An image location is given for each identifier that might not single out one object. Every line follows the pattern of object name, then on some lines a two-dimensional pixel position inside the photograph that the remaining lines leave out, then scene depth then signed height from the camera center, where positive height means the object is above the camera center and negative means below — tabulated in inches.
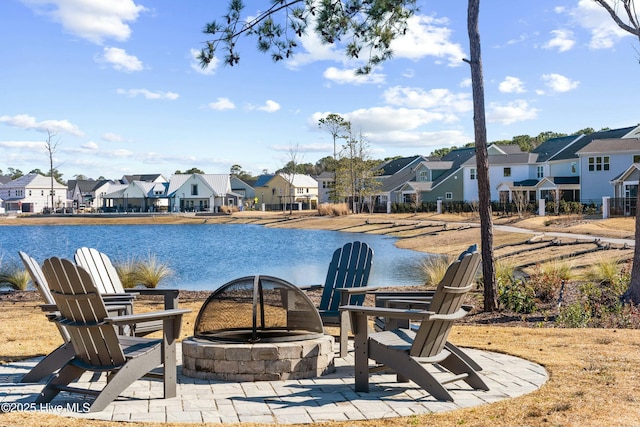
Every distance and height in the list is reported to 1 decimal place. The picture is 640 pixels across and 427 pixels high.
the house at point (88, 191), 3661.4 +59.4
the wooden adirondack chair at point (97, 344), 183.2 -39.3
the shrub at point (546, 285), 452.4 -60.9
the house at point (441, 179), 2324.1 +53.4
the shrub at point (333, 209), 2220.7 -38.7
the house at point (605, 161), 1670.8 +73.9
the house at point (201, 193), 3034.0 +29.2
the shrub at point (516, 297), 417.4 -63.1
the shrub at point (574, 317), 358.3 -66.3
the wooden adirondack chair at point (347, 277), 275.6 -33.4
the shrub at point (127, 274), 569.6 -60.6
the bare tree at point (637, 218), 408.8 -16.3
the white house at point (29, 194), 3506.4 +47.8
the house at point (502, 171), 2082.9 +70.3
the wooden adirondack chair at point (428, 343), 195.8 -44.0
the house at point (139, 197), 3181.6 +18.8
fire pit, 221.1 -45.8
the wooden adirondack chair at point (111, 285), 246.1 -32.7
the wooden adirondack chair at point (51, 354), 213.8 -45.1
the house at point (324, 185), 3100.9 +56.0
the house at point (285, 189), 3157.0 +41.3
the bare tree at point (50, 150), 2785.4 +212.7
